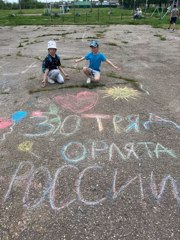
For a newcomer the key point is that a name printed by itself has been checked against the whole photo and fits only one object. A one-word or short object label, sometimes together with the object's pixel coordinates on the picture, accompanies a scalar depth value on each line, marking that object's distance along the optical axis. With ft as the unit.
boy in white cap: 13.72
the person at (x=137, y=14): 58.39
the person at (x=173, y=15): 37.42
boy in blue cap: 13.88
